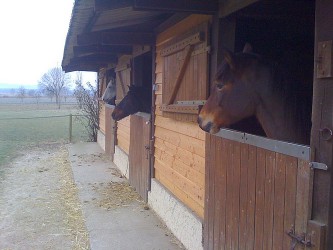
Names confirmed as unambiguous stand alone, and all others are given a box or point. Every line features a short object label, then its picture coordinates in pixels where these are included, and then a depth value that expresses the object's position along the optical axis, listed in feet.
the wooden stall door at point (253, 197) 7.06
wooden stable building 6.55
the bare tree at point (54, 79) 236.22
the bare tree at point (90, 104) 50.39
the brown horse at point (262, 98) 8.86
